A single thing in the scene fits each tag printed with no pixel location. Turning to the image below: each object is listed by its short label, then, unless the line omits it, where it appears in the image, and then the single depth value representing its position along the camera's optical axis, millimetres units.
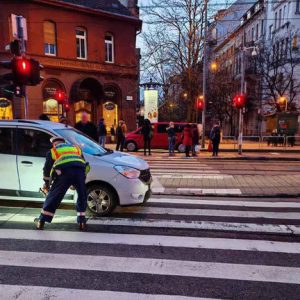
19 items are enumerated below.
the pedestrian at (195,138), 18728
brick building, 25094
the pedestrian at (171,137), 18406
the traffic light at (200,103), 22595
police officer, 5453
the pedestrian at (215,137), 17978
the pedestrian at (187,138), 17797
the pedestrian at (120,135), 18844
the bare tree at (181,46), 25031
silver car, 6246
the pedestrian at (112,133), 27797
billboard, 25922
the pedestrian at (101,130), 18266
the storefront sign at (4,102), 25047
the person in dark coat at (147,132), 17938
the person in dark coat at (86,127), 11383
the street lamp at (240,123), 20000
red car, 20688
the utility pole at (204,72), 22469
